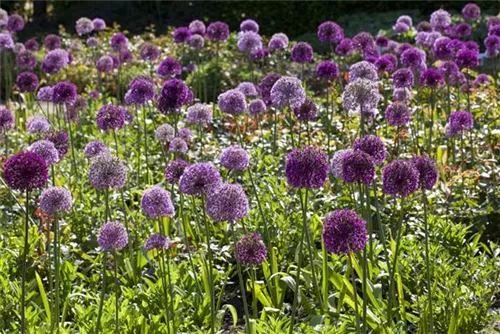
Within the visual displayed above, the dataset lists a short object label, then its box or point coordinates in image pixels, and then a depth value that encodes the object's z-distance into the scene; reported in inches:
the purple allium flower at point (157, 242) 121.2
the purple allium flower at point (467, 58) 205.9
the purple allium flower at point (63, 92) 189.8
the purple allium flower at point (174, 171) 138.6
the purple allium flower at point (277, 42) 248.2
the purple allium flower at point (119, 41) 283.6
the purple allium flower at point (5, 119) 187.8
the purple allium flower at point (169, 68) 214.1
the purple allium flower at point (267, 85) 200.7
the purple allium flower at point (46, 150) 144.4
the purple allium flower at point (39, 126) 198.1
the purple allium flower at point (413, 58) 203.5
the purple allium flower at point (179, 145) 162.8
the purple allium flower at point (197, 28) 287.7
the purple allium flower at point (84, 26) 294.0
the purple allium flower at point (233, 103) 164.4
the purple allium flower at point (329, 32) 238.8
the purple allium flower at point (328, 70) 197.0
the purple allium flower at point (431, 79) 190.1
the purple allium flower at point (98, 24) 323.6
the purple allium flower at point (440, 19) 262.7
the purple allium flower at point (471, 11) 287.0
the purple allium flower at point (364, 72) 163.0
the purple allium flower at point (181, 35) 269.4
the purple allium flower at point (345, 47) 235.6
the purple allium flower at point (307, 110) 169.8
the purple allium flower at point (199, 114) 171.3
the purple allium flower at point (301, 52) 212.1
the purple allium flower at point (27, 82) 226.5
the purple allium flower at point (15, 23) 302.8
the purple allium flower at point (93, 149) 162.6
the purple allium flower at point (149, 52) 243.1
